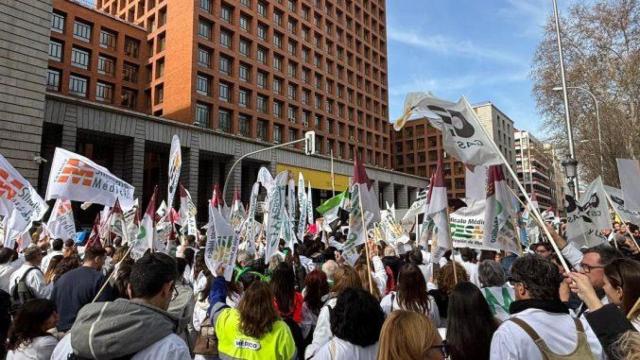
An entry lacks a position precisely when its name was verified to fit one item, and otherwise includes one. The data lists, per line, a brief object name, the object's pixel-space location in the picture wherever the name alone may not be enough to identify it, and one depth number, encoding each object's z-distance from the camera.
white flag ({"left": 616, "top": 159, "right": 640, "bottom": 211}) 8.01
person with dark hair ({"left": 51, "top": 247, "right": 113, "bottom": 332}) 4.79
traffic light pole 20.50
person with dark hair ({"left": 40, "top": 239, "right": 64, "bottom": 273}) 7.61
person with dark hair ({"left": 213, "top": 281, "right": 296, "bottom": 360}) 3.32
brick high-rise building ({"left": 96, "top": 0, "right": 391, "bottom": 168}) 37.62
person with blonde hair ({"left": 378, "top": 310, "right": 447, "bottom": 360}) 2.16
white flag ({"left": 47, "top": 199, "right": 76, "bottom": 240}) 10.09
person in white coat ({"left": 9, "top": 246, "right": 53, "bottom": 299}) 5.51
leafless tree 21.31
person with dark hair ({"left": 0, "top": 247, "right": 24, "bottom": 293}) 6.05
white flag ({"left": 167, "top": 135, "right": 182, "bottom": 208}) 8.97
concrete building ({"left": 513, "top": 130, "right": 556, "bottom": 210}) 101.31
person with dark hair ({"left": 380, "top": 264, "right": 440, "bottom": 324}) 4.09
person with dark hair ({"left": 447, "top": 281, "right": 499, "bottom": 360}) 2.83
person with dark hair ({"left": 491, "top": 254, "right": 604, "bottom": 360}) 2.40
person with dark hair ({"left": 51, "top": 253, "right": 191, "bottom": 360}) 2.20
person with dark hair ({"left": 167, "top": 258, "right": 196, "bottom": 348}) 4.75
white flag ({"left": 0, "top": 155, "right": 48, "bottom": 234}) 7.05
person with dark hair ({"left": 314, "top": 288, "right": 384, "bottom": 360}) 2.99
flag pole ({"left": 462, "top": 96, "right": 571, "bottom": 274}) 3.81
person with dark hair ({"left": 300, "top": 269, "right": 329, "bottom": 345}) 4.47
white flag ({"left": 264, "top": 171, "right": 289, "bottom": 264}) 8.70
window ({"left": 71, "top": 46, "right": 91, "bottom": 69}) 35.62
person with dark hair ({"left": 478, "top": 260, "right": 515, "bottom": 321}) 4.30
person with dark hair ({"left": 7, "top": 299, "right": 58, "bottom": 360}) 3.25
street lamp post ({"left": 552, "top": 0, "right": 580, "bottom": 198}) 17.94
